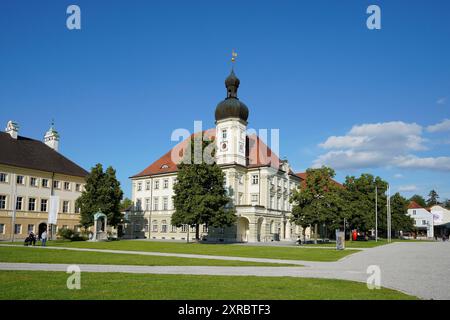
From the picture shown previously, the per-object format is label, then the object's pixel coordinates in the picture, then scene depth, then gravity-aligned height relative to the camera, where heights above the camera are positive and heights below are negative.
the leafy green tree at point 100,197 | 55.06 +2.27
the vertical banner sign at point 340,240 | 35.81 -1.72
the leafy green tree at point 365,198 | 59.72 +3.56
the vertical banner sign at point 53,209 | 40.50 +0.39
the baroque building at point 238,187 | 60.22 +4.84
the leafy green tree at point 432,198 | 194.30 +11.32
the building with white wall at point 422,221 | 109.81 +0.37
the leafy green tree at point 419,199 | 183.10 +9.95
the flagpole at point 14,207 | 55.13 +0.73
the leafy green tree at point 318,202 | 51.72 +2.16
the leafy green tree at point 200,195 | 48.31 +2.54
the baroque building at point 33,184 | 55.50 +4.09
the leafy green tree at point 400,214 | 76.00 +1.35
